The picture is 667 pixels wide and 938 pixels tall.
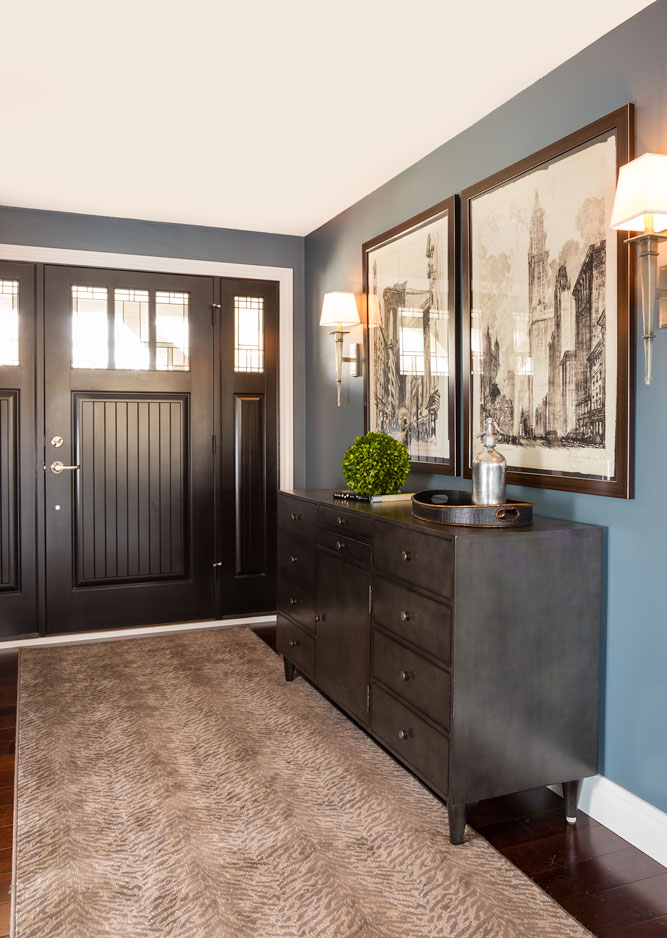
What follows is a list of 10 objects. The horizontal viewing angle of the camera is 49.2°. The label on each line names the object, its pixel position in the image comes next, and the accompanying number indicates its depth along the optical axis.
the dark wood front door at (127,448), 4.25
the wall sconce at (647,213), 1.92
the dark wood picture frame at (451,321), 3.03
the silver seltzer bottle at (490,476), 2.42
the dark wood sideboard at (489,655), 2.13
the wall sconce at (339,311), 3.82
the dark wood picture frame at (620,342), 2.17
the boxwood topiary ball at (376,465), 3.04
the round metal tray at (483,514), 2.28
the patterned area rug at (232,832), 1.84
